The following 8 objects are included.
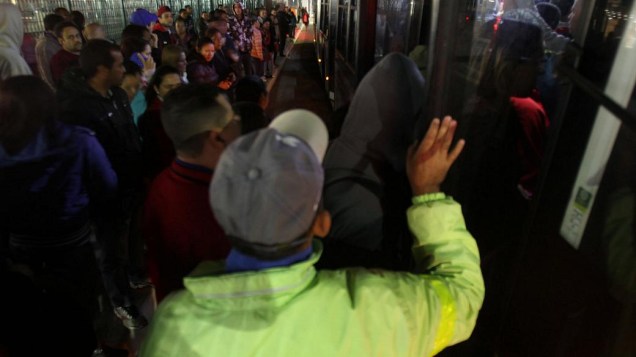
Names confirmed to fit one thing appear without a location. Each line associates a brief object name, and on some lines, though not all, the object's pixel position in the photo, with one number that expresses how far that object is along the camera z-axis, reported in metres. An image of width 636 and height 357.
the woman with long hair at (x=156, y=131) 3.01
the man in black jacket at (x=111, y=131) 2.77
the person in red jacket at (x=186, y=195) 1.70
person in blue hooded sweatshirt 2.12
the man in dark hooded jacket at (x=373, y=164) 1.57
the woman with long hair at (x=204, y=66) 4.52
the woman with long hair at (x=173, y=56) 4.04
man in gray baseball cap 0.95
